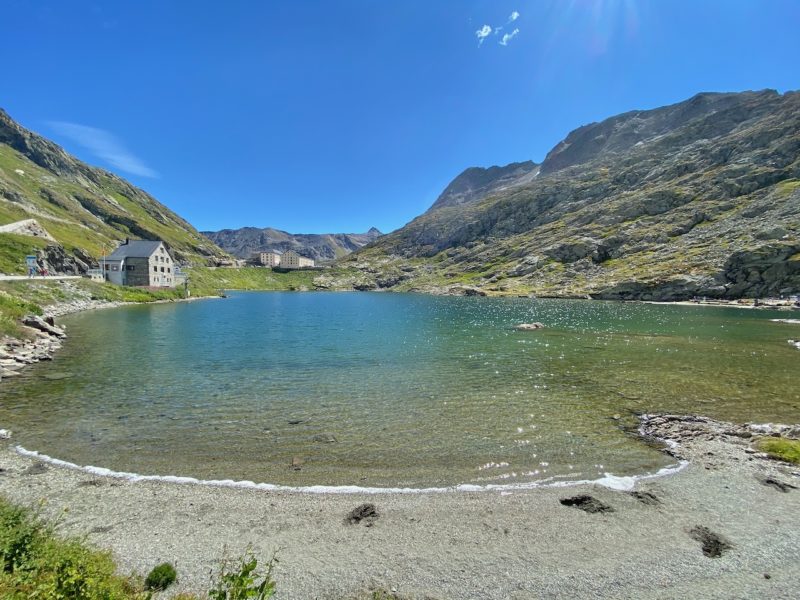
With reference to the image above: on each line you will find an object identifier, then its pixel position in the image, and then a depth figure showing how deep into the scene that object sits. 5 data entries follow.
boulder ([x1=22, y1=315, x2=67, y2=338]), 44.62
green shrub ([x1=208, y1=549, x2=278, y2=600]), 7.07
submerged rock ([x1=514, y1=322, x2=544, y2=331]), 68.60
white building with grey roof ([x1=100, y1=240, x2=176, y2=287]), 121.56
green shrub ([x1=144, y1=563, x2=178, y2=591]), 10.41
